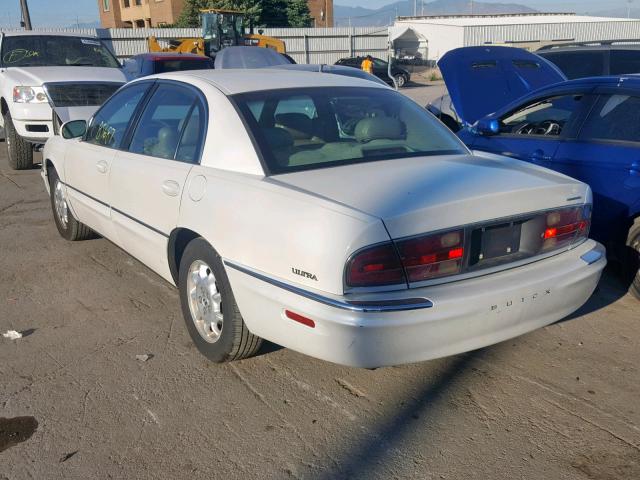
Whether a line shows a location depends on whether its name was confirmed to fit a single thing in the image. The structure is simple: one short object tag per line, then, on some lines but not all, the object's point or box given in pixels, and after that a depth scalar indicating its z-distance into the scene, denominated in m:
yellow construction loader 23.38
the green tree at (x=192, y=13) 39.12
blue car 4.42
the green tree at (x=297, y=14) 43.81
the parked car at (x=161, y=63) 14.05
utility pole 26.19
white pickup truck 8.95
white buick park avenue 2.78
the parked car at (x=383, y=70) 29.48
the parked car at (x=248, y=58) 15.41
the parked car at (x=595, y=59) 9.47
